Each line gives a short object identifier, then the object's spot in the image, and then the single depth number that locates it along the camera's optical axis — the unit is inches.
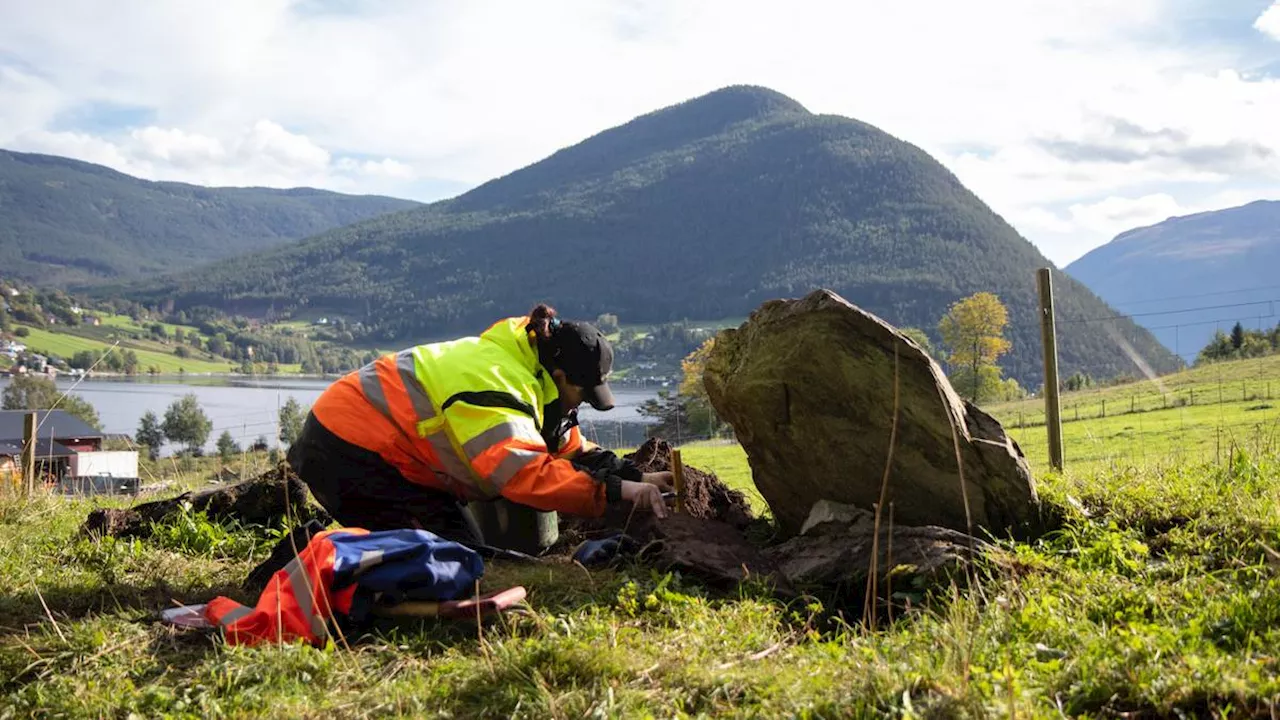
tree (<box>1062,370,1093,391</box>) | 2541.8
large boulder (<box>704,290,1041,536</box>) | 207.6
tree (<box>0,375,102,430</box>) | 2837.1
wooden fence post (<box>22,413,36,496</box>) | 378.3
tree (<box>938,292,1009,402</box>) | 2458.2
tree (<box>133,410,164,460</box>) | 2869.1
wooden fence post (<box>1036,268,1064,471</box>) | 325.4
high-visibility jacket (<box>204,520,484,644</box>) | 156.6
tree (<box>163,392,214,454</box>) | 2837.1
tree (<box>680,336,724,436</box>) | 1711.4
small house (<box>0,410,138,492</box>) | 452.8
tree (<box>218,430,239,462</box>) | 1710.3
